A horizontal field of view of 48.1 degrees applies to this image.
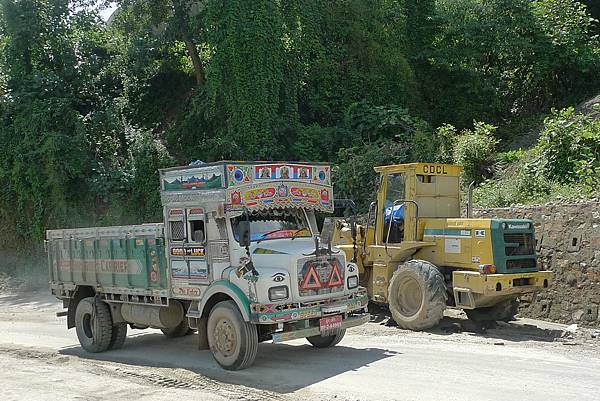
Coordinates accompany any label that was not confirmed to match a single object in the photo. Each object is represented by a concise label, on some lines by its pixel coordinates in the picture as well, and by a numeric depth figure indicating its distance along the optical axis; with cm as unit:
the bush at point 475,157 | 2084
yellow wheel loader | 1205
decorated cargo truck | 966
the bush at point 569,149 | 1707
